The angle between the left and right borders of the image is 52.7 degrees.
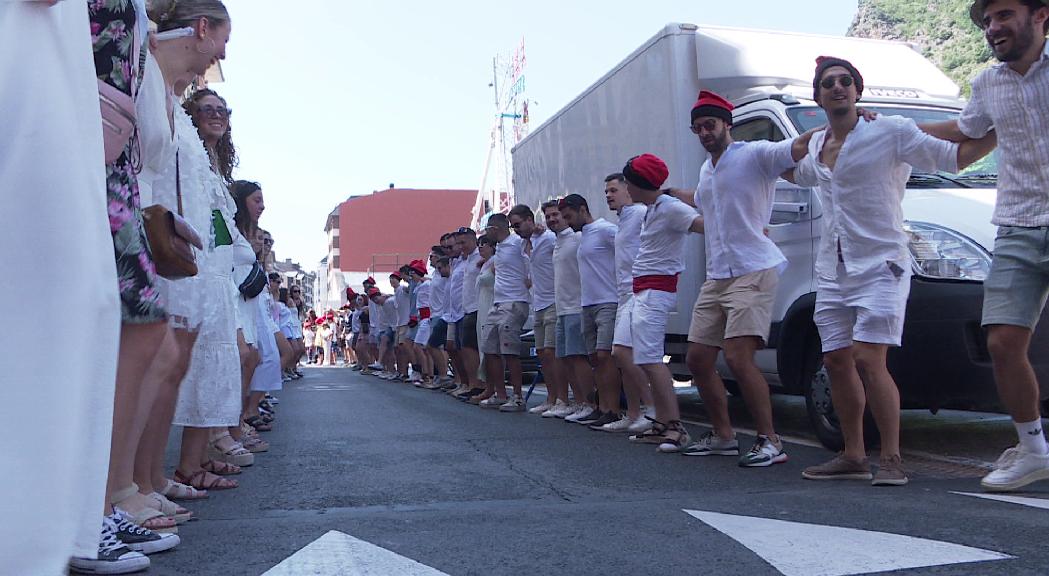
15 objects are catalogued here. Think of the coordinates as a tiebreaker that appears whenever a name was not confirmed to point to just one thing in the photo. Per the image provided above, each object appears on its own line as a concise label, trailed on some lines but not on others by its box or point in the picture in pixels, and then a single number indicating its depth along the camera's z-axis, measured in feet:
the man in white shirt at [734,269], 19.39
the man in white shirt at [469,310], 42.42
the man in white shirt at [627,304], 26.12
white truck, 18.01
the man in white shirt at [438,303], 49.88
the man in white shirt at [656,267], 23.38
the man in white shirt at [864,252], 16.05
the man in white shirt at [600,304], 29.09
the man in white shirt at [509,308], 36.50
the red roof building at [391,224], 309.63
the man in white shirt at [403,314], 63.57
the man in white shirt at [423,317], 55.21
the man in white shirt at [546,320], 33.27
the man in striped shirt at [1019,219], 14.35
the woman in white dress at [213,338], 14.82
